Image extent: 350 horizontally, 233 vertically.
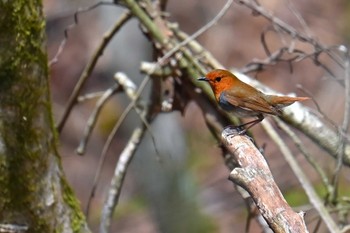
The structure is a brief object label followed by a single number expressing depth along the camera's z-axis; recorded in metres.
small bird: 6.04
